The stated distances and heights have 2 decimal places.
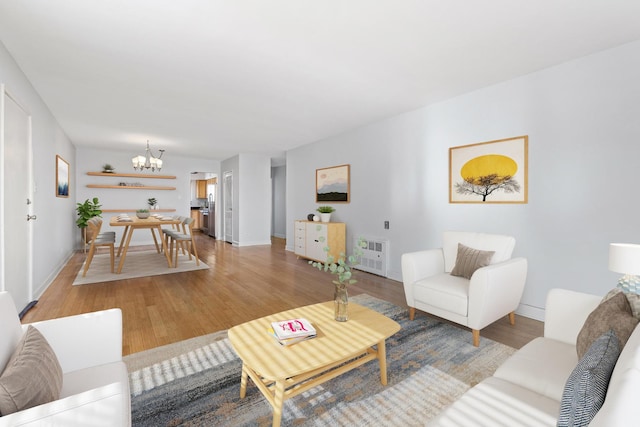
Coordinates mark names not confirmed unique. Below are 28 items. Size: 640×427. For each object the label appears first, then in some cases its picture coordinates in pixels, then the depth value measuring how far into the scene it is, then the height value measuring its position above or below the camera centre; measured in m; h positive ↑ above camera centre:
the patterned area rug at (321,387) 1.57 -1.07
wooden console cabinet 5.15 -0.49
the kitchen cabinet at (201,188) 11.82 +0.94
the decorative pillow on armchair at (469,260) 2.70 -0.45
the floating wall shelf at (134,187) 7.16 +0.62
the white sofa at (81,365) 0.81 -0.57
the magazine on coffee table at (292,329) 1.63 -0.67
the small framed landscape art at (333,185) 5.32 +0.52
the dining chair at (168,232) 5.53 -0.42
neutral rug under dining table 4.33 -0.94
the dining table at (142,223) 4.64 -0.18
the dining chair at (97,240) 4.50 -0.48
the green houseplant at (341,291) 1.83 -0.51
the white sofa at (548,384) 0.67 -0.69
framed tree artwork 3.06 +0.46
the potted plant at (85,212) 6.54 -0.02
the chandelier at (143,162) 5.87 +0.99
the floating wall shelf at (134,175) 7.14 +0.92
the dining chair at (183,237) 5.15 -0.45
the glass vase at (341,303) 1.89 -0.59
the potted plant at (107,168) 7.25 +1.06
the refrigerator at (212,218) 9.47 -0.21
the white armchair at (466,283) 2.33 -0.62
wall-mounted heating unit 4.49 -0.70
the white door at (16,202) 2.50 +0.08
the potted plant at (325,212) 5.42 +0.00
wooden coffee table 1.40 -0.72
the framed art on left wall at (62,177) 4.84 +0.59
